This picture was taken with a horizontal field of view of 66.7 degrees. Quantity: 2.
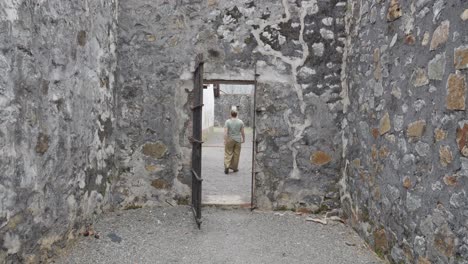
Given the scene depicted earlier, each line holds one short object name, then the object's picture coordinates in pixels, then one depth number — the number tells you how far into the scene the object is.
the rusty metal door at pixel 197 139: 3.56
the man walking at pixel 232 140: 6.18
